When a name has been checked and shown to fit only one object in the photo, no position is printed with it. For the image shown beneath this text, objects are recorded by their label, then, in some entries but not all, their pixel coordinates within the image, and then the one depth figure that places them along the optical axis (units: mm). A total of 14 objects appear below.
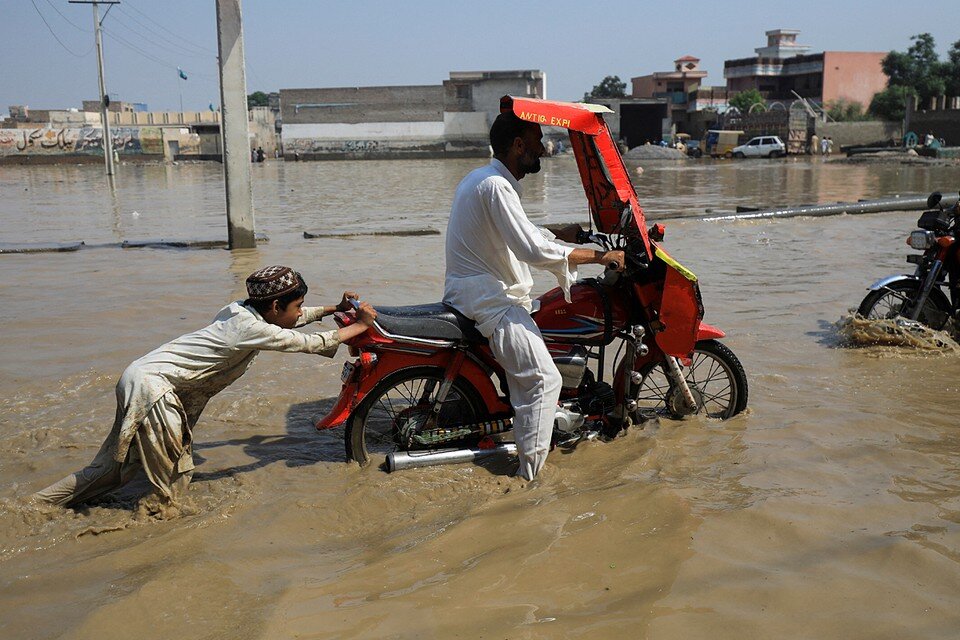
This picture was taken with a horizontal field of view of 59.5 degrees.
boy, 3830
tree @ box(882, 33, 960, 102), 55438
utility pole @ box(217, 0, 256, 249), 11953
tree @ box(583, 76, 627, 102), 108625
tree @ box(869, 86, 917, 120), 54156
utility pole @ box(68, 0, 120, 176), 34022
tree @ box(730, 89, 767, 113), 65938
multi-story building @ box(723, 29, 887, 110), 65812
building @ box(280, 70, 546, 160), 64250
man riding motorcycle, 4039
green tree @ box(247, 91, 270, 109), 119031
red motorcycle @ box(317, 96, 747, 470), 4199
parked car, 50906
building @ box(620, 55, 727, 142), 68375
